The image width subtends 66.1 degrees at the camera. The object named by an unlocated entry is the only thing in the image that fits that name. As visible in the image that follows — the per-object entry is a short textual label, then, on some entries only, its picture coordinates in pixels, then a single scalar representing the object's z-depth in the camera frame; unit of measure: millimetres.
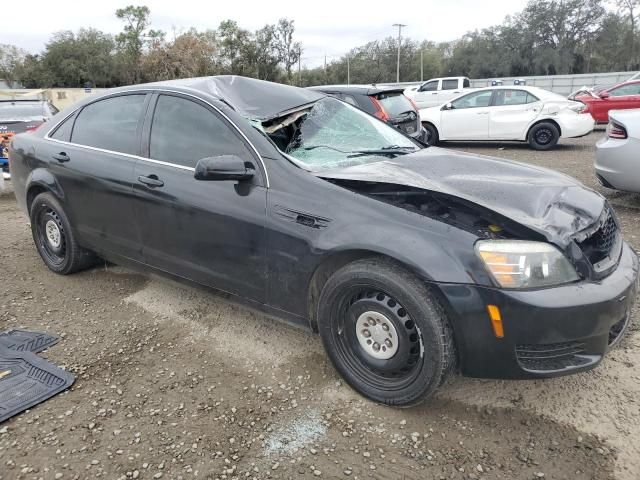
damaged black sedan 2193
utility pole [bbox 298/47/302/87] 53125
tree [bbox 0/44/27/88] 53125
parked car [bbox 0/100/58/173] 8703
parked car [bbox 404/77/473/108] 19344
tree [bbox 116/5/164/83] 50688
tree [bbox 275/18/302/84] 52031
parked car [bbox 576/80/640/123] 13188
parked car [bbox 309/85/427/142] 7484
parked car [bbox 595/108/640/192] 5211
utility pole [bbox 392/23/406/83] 56906
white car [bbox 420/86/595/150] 10648
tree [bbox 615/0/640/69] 43625
